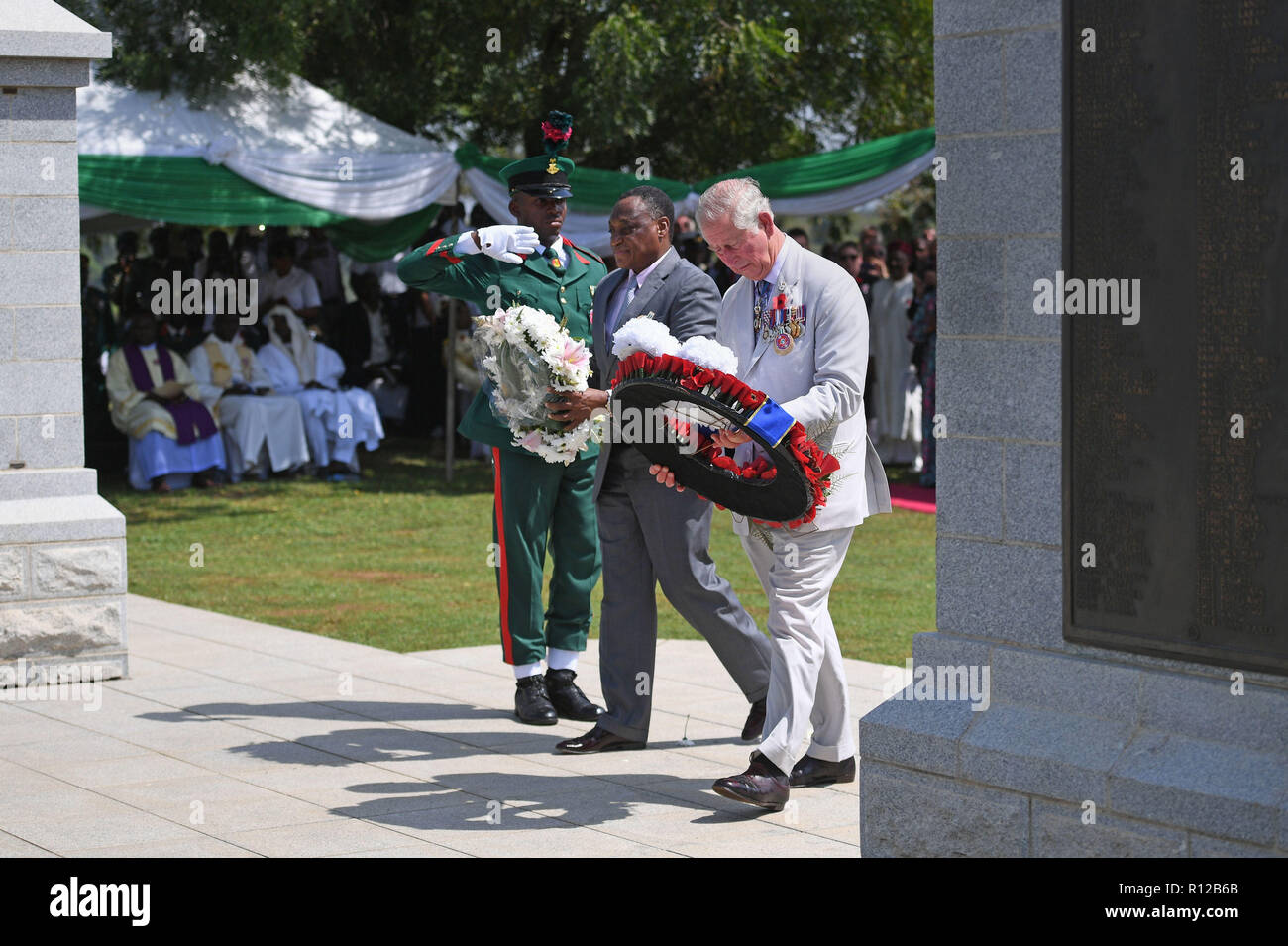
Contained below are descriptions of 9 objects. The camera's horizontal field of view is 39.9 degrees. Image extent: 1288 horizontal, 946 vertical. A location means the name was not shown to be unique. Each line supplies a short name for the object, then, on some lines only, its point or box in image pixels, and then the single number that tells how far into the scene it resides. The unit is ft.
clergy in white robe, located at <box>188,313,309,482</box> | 56.75
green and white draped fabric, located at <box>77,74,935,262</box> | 51.21
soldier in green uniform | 24.02
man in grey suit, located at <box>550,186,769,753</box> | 22.27
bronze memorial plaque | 14.01
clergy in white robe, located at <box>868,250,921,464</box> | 58.54
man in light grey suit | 19.42
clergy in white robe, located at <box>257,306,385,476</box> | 58.23
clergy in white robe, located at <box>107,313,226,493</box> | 54.90
